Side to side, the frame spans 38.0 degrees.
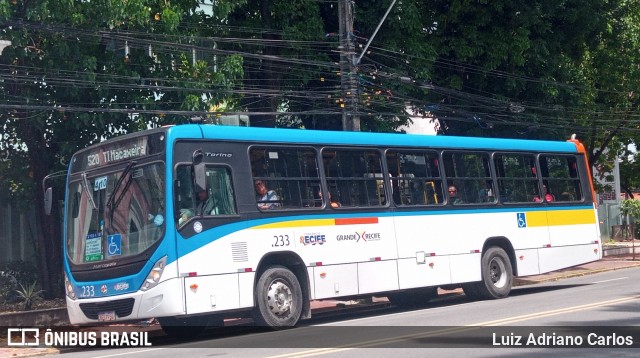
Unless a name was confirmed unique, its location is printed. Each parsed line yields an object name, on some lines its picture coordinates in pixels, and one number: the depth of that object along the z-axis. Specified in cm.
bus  1460
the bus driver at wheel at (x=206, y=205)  1477
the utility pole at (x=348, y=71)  2323
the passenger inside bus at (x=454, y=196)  1966
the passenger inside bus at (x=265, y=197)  1591
